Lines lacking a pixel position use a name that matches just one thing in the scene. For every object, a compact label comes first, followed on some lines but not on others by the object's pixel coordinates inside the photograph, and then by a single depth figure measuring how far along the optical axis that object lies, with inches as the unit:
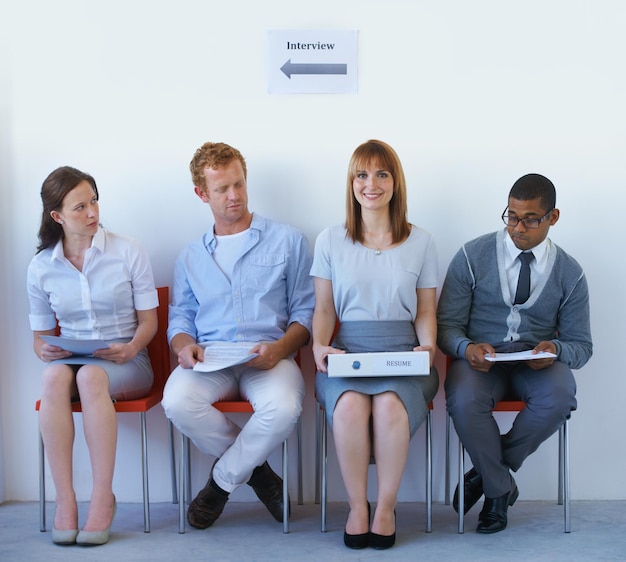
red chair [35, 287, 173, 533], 118.4
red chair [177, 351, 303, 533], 117.9
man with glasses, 115.3
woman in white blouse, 115.7
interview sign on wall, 132.2
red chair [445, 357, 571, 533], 117.3
